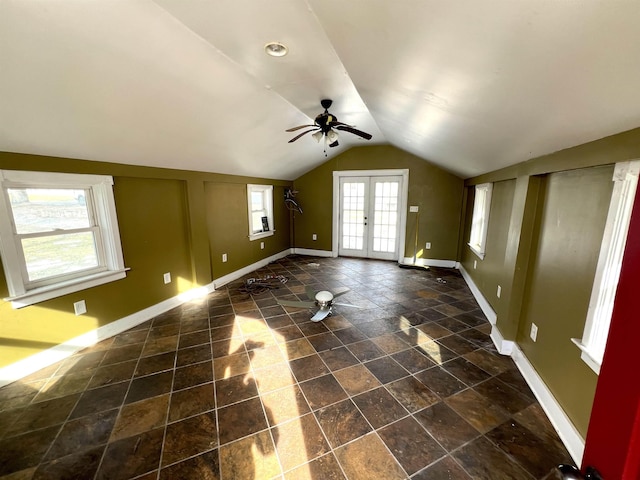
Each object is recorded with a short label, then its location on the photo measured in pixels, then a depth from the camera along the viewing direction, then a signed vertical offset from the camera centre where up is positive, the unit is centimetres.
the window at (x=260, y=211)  519 -25
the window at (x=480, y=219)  368 -31
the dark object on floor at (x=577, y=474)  52 -56
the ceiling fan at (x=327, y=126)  294 +87
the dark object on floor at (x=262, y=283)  416 -144
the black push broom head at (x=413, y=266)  528 -139
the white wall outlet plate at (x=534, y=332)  216 -112
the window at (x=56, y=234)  215 -33
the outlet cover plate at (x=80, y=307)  257 -108
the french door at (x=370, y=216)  573 -38
